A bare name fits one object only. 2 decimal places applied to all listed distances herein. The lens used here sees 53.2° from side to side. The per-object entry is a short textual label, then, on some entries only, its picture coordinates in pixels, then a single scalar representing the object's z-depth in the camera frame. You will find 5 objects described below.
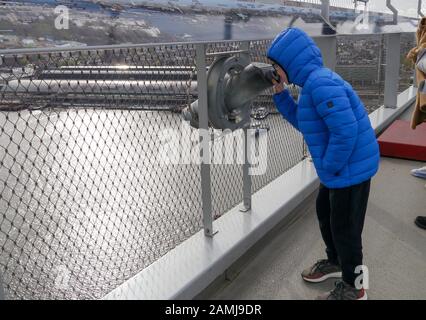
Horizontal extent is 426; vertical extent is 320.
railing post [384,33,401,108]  5.70
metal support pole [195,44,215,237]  2.13
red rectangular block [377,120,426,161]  4.23
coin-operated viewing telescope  2.21
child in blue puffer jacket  1.82
